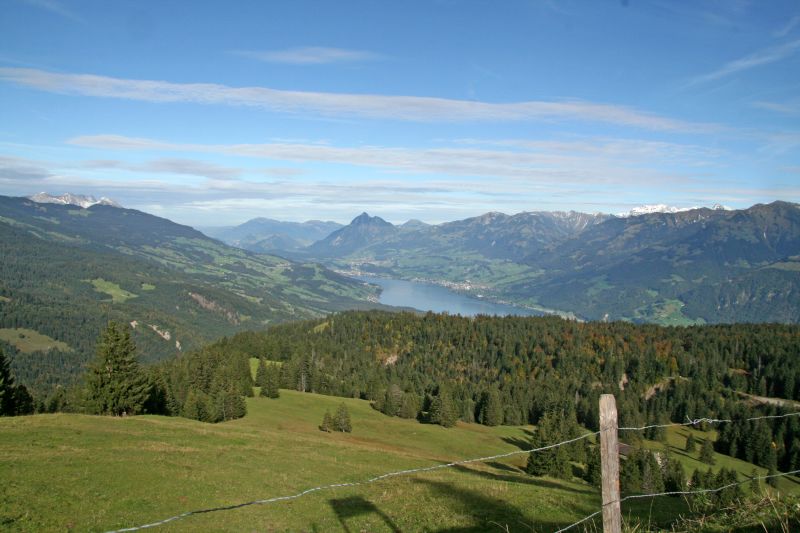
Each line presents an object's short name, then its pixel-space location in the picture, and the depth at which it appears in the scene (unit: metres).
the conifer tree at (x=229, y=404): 65.26
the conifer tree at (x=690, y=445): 92.50
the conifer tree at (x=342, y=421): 70.12
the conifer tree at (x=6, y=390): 49.36
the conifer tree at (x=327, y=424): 68.44
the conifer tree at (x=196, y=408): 63.41
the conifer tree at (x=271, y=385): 87.44
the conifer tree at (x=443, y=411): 88.38
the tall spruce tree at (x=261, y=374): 90.94
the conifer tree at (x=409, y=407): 93.38
